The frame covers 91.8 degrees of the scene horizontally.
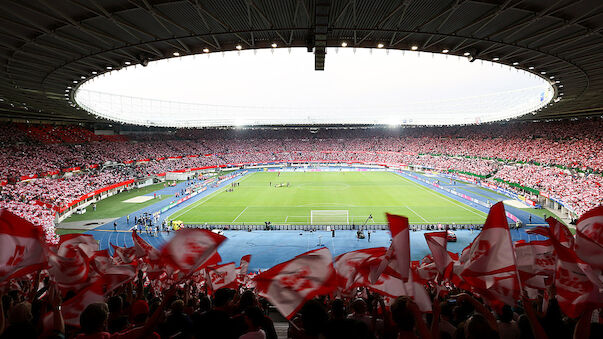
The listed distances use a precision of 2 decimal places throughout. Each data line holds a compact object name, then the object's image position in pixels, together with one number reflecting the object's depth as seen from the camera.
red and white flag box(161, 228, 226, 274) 5.10
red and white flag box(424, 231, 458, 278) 5.53
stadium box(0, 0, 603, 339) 4.23
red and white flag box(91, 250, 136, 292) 5.49
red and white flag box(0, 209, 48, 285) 4.57
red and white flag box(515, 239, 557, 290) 5.87
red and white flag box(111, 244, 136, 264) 7.96
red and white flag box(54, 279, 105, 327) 4.65
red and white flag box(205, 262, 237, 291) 8.00
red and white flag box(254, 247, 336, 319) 4.67
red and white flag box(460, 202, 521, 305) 4.21
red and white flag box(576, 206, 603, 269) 4.18
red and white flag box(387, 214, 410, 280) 4.81
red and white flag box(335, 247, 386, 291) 5.83
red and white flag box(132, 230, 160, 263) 6.31
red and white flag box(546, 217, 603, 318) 3.79
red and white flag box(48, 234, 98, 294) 5.20
